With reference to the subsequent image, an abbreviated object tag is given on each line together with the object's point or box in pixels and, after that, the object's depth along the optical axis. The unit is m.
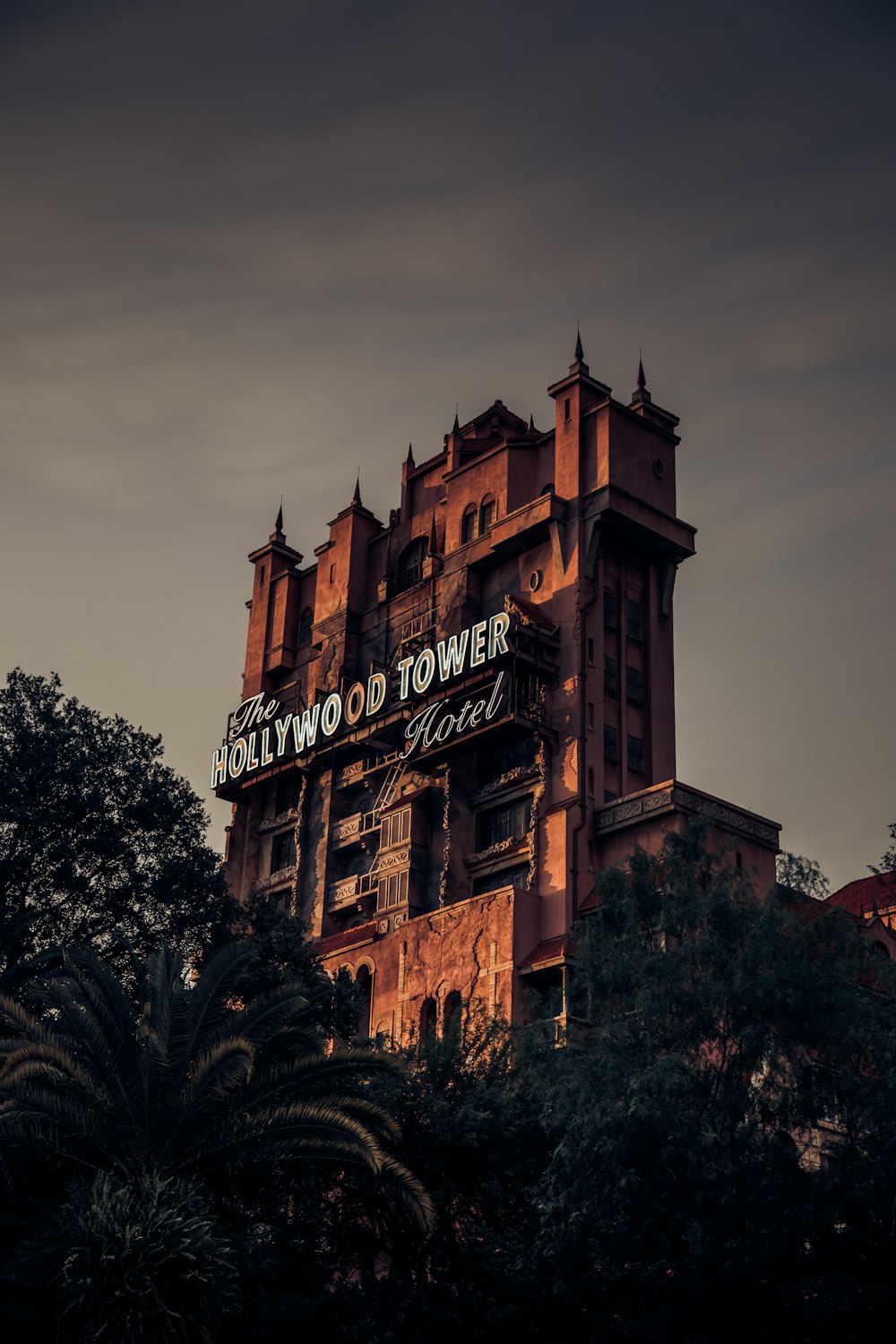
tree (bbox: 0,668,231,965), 49.31
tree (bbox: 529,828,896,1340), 35.84
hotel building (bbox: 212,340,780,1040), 61.91
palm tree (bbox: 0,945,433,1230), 34.44
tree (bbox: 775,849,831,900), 39.78
